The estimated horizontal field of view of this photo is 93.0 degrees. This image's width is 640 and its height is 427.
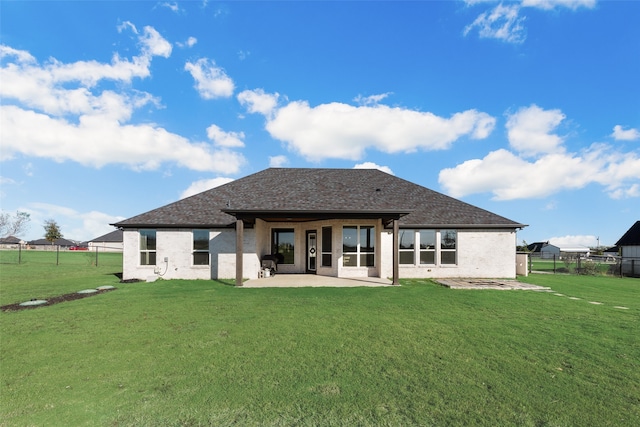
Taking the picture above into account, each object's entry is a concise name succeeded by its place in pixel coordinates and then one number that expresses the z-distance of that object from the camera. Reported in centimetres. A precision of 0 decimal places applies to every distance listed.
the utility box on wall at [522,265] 1653
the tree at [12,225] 3738
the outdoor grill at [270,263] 1511
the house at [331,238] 1448
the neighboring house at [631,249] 1988
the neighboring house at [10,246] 6820
